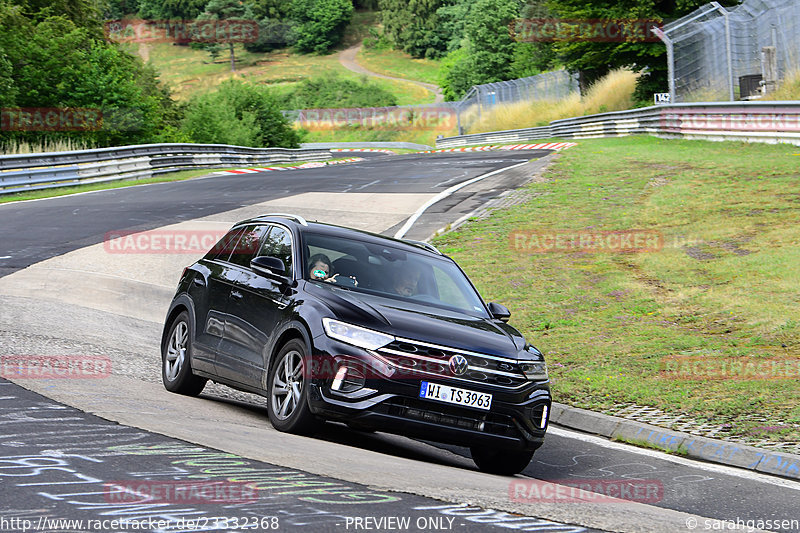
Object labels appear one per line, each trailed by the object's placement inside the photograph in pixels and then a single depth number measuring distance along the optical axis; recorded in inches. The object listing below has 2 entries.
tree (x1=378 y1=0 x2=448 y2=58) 6028.5
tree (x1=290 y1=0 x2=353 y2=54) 6368.1
